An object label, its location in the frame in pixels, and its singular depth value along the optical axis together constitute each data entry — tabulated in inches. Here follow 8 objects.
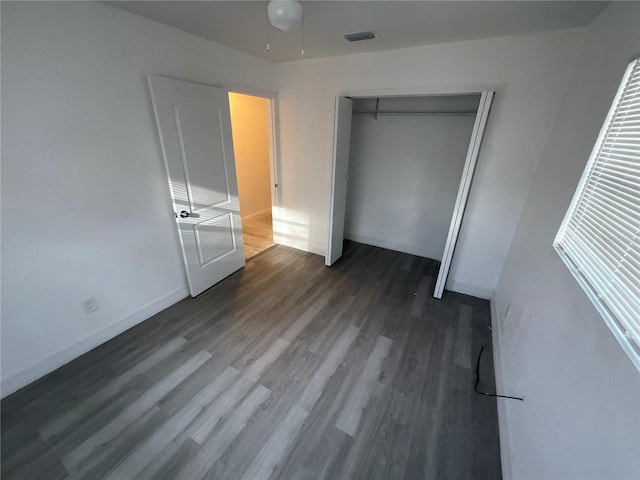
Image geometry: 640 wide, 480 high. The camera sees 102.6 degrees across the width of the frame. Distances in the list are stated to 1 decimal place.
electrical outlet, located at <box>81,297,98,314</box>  76.4
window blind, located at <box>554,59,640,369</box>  33.1
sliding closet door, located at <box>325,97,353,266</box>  111.3
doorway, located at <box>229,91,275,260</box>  163.9
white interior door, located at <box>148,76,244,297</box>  84.4
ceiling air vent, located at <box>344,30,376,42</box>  82.6
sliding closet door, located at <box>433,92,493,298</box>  84.7
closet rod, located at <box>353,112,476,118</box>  119.6
